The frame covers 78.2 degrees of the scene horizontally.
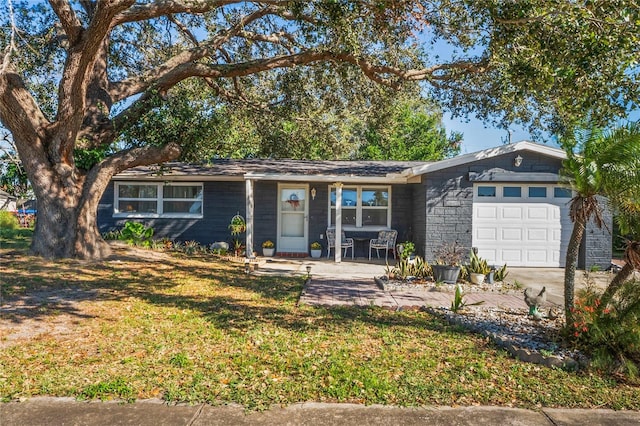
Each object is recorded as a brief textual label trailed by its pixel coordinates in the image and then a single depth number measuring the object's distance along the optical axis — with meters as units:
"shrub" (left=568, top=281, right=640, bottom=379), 3.79
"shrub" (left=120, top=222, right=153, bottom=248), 12.45
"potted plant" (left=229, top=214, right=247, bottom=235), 12.44
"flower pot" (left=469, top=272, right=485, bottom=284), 8.23
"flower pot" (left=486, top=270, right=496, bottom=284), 8.43
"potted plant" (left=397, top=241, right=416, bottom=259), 9.27
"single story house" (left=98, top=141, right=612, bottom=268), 10.67
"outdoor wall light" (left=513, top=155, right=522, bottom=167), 10.56
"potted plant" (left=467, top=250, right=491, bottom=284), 8.27
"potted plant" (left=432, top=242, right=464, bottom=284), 8.21
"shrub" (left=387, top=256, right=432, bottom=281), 8.62
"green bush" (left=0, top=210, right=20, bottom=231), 18.39
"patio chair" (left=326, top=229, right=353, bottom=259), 12.58
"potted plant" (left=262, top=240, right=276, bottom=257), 12.89
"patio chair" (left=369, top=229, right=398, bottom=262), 12.29
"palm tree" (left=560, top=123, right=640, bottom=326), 4.03
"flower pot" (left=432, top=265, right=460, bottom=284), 8.20
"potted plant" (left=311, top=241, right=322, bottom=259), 12.80
